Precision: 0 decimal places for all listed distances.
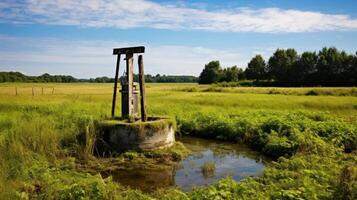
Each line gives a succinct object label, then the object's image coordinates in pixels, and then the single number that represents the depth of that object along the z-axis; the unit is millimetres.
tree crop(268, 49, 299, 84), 83938
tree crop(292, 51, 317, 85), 73375
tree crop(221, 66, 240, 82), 96938
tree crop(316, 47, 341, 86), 69750
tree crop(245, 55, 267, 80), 94438
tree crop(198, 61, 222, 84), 100625
